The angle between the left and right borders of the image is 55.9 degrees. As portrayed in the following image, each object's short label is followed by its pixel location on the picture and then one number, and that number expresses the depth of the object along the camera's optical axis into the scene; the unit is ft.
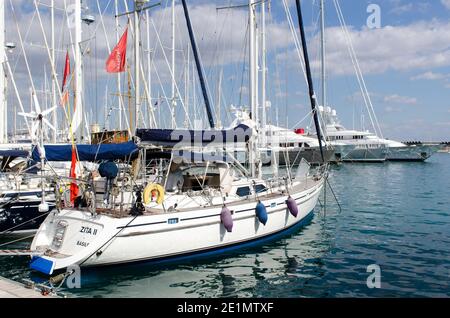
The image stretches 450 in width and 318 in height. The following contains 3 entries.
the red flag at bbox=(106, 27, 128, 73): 53.67
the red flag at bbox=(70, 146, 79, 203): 44.57
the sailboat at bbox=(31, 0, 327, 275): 38.29
